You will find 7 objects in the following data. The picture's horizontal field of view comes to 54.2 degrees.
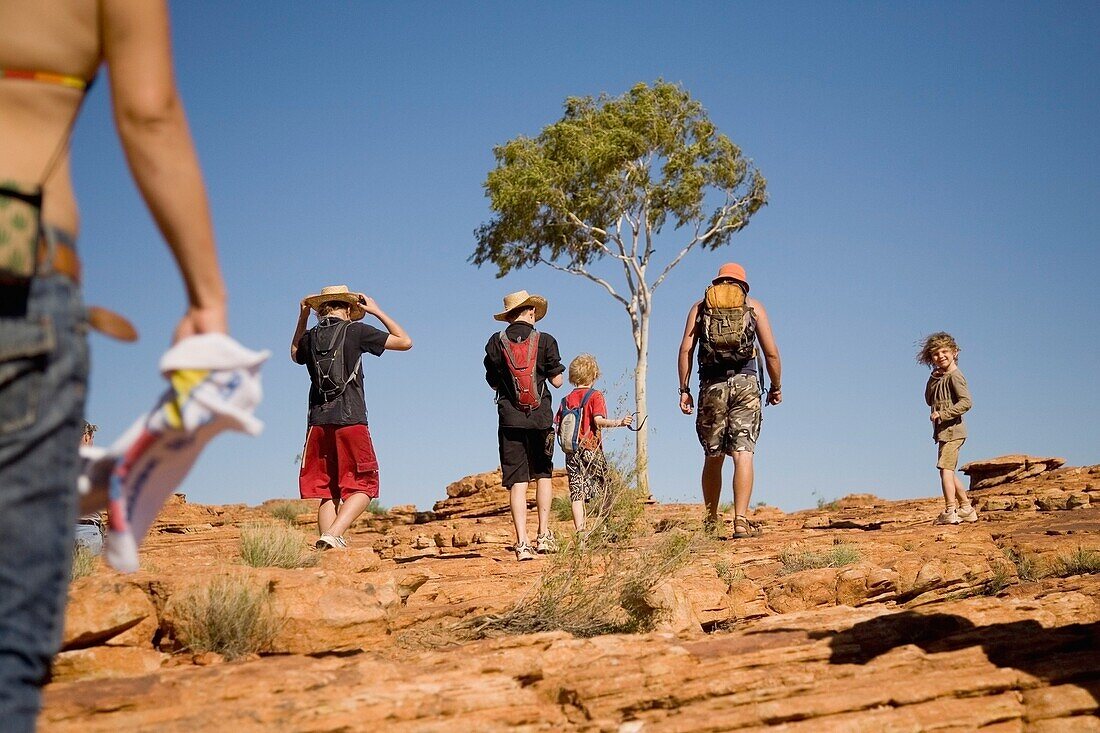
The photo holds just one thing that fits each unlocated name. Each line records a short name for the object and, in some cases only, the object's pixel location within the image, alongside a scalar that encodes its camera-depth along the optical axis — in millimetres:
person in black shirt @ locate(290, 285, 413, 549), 8617
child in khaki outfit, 11281
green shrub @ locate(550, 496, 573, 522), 15703
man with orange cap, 9539
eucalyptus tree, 25734
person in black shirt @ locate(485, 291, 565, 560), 9227
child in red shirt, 9453
